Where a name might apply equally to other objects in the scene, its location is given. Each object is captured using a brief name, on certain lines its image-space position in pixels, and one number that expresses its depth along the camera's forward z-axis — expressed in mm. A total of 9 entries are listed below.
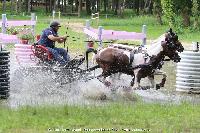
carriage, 15156
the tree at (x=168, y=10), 41688
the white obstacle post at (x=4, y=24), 27672
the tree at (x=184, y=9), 49562
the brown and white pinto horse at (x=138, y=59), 14734
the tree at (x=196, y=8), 45531
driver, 15359
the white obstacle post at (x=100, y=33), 23342
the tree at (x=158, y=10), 54969
